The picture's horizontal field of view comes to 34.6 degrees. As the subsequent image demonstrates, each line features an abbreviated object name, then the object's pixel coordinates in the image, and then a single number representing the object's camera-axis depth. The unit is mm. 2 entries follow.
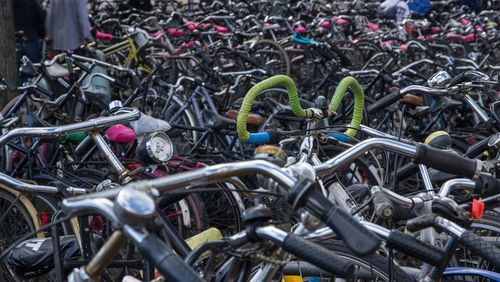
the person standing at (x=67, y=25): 9906
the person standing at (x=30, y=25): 9859
